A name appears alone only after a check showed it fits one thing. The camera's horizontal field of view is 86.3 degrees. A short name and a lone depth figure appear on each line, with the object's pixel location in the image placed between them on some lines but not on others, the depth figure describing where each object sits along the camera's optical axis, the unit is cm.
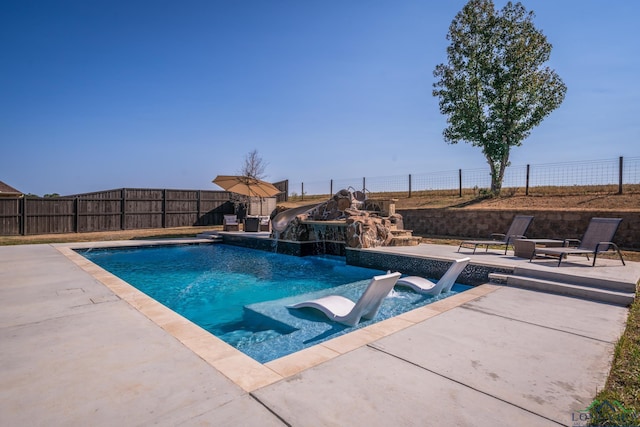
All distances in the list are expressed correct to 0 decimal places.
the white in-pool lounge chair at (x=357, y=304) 409
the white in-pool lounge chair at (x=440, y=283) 576
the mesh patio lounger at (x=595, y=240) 600
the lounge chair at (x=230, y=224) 1516
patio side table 702
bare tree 2678
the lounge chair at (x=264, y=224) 1573
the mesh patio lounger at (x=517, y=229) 810
